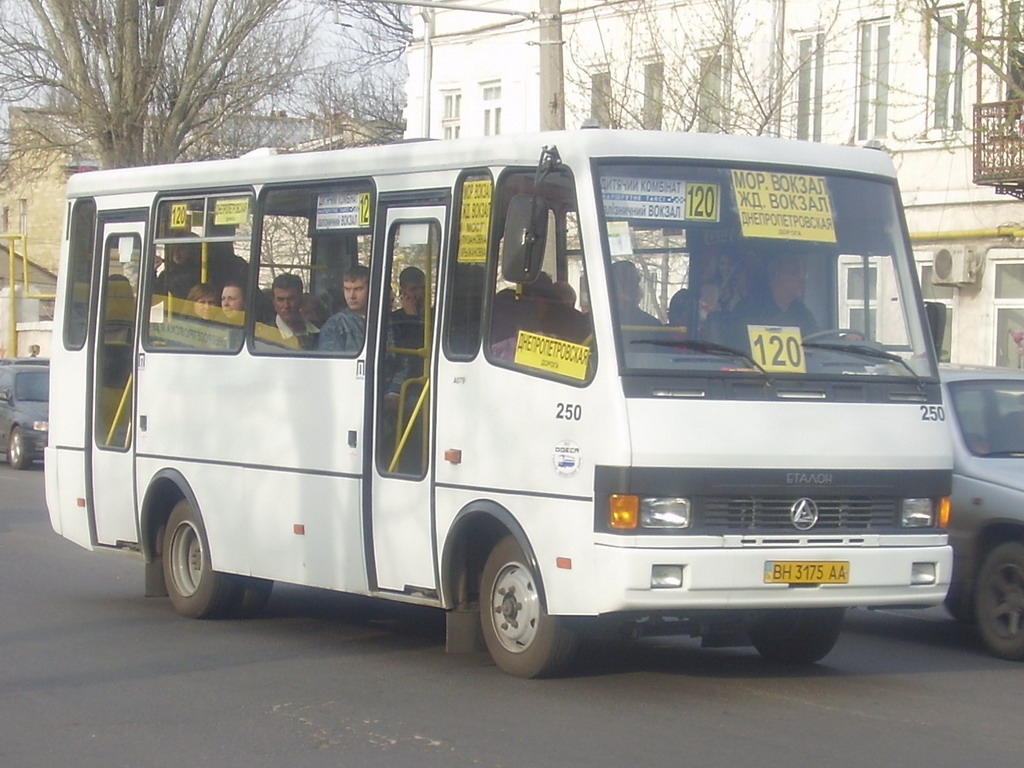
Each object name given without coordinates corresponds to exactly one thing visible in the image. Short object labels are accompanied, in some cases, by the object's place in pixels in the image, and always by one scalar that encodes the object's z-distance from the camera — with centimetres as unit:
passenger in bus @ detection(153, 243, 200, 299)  1194
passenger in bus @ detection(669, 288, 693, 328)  864
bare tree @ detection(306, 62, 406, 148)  4784
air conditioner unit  2608
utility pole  1800
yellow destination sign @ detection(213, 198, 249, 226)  1147
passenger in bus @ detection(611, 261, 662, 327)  854
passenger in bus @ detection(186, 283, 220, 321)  1166
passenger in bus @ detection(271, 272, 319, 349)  1077
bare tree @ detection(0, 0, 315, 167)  3888
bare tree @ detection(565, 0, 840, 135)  2522
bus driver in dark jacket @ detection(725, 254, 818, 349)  873
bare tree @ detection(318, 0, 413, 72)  5547
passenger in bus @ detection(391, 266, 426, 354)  980
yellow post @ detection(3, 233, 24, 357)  5148
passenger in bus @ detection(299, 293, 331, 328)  1060
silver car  1030
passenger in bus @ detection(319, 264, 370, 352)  1021
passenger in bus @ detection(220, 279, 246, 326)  1138
